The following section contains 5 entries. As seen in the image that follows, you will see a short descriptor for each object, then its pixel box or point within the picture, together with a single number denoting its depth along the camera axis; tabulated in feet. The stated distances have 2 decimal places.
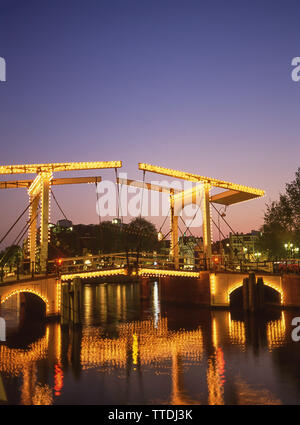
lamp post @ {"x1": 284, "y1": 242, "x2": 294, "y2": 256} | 117.29
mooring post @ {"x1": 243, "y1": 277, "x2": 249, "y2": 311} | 73.41
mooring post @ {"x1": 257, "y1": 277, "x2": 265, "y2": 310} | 73.15
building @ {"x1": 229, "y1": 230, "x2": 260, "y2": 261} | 298.76
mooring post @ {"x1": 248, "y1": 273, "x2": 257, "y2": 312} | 72.59
